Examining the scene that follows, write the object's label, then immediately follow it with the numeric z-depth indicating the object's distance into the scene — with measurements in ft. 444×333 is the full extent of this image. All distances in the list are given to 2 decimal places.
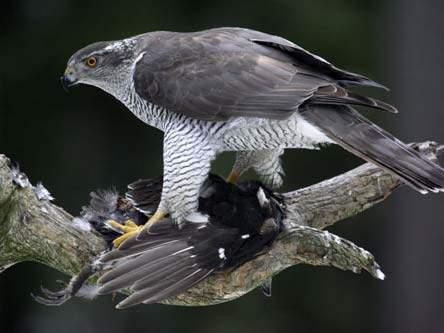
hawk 39.58
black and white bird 37.32
